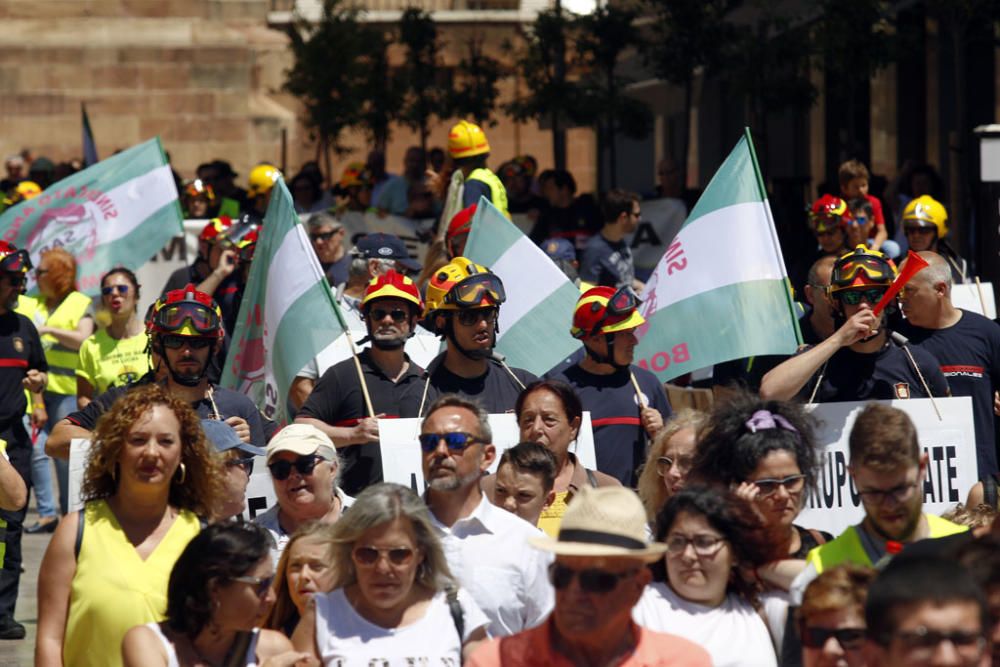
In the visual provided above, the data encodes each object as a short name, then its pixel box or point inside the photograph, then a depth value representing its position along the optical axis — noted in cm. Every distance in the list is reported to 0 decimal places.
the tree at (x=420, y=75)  5084
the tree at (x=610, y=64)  4397
